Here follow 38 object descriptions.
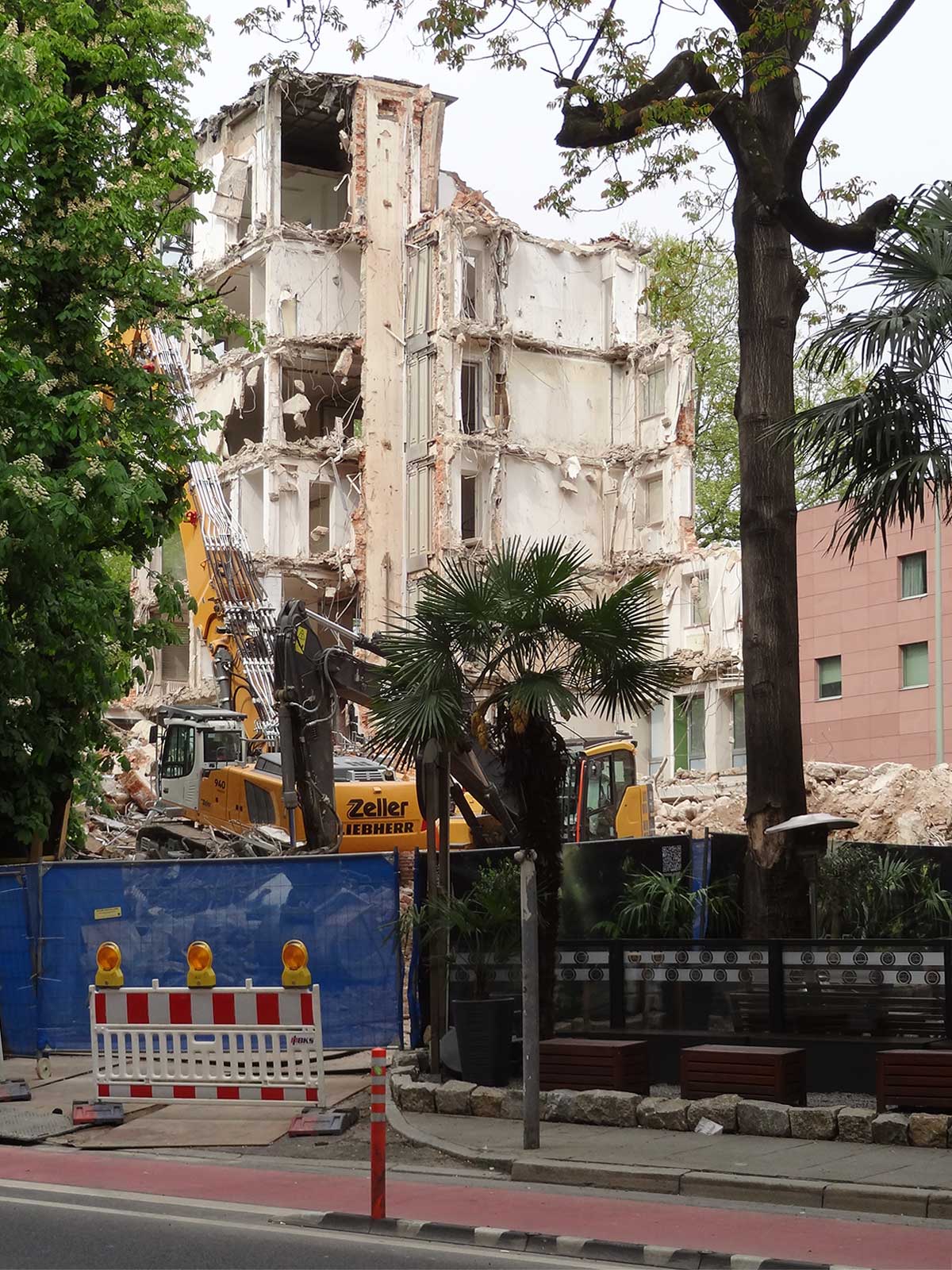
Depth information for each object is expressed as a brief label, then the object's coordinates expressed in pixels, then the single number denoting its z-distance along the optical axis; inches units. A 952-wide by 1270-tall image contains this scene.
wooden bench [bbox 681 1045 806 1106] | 474.3
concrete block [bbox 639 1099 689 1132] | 472.4
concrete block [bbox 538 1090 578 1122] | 501.7
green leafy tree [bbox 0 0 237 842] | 735.1
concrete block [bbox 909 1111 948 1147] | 425.1
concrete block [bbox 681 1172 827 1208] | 386.0
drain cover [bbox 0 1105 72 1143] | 518.0
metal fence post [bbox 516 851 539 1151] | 457.1
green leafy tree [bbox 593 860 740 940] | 624.1
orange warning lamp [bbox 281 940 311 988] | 524.1
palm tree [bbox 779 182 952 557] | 516.7
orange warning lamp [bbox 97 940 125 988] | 553.3
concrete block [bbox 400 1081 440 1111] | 528.1
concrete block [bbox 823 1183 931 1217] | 370.6
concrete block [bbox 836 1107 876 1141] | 440.8
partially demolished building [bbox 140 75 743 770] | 2081.7
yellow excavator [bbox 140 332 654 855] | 1133.1
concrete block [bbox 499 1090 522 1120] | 507.5
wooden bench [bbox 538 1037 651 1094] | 510.0
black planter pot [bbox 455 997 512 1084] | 538.0
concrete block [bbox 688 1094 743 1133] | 464.4
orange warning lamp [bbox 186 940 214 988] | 541.3
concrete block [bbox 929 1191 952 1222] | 366.3
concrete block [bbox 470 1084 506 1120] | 514.0
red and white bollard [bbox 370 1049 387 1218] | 353.4
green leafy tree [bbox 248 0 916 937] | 603.5
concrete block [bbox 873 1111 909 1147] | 431.5
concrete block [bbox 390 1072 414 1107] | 534.3
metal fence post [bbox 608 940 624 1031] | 553.6
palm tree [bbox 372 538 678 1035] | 543.5
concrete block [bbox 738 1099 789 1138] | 454.3
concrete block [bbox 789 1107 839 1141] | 446.0
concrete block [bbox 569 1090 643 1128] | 487.8
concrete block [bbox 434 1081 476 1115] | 520.7
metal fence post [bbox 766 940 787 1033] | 523.8
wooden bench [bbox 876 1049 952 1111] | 444.1
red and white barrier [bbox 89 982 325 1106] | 529.3
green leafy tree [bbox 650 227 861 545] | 2028.8
